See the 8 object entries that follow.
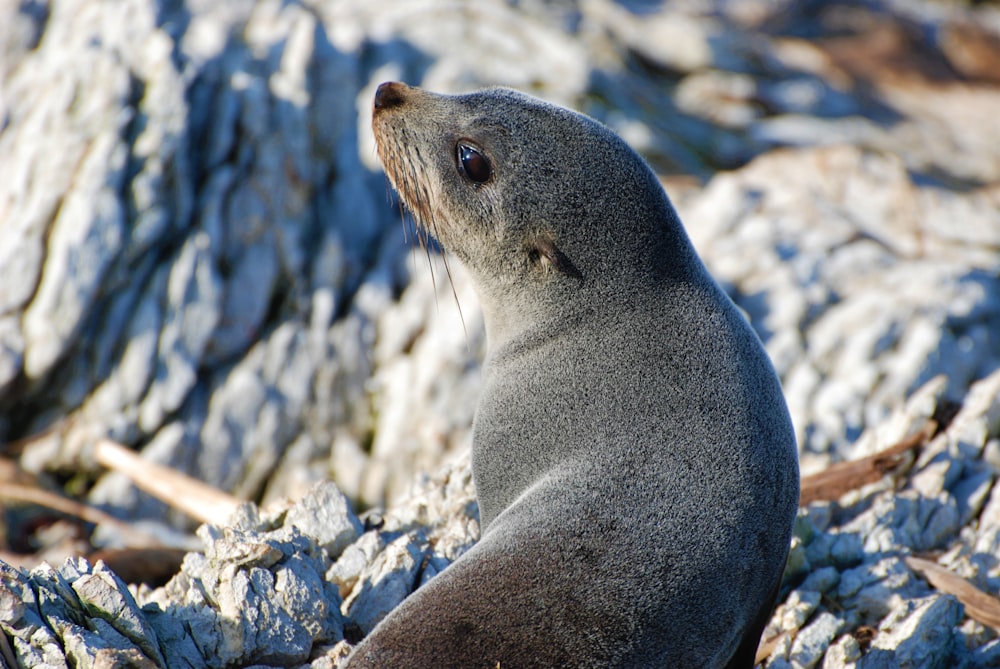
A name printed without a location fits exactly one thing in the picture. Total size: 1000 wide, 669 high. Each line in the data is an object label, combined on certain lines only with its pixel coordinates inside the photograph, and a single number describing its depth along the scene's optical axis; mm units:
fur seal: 6902
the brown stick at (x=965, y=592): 10086
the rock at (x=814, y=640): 9414
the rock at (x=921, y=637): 9227
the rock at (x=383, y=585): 9258
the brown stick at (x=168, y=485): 15687
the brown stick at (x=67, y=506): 17437
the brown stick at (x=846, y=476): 12633
